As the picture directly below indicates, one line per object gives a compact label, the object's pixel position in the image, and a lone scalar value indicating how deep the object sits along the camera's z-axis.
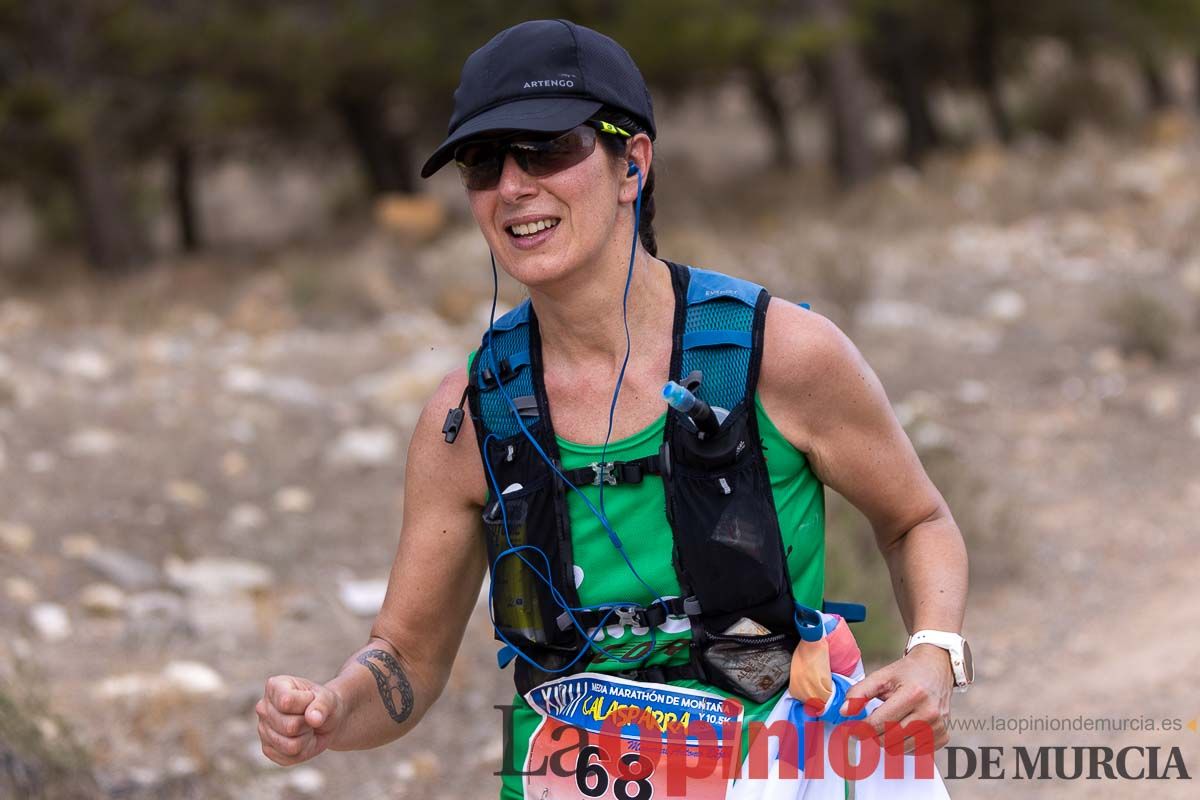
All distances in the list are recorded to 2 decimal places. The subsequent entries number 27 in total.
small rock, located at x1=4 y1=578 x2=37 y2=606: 9.66
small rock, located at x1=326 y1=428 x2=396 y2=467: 12.52
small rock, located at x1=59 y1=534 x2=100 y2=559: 10.44
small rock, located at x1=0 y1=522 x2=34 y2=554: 10.39
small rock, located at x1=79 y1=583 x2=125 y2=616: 9.67
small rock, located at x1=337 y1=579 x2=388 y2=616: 9.88
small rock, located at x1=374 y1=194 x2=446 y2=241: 26.92
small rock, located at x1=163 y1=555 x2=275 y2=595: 10.04
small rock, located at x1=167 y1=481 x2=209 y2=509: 11.41
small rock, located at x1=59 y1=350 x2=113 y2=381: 14.70
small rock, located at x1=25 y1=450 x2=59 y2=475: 11.88
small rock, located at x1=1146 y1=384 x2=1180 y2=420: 12.83
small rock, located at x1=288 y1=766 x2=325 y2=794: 7.66
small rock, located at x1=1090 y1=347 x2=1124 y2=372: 13.78
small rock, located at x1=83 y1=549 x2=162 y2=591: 10.18
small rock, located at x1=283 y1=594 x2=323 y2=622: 9.89
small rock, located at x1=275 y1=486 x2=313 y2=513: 11.55
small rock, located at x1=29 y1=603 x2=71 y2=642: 9.30
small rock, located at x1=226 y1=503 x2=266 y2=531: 11.07
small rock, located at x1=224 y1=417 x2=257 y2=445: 12.70
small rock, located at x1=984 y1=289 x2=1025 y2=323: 15.73
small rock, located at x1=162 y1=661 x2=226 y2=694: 8.45
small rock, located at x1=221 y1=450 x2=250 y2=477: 12.11
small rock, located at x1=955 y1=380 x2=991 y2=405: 13.51
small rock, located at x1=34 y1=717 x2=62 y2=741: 6.87
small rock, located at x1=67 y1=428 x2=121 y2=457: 12.29
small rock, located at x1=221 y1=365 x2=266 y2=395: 14.05
